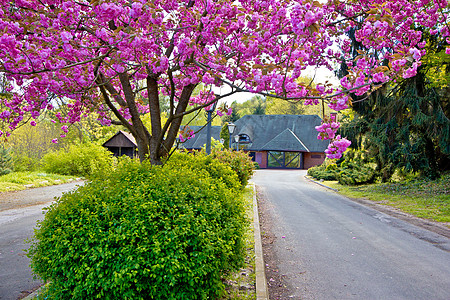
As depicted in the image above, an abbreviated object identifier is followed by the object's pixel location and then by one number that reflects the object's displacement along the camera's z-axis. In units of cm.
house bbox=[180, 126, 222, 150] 4880
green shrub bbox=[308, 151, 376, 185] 2167
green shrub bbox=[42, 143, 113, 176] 2362
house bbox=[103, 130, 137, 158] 3145
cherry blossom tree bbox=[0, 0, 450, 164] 439
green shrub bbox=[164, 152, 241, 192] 747
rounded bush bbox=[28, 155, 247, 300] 324
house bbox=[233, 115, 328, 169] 4469
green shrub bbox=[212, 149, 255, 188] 1433
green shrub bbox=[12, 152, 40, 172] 2453
